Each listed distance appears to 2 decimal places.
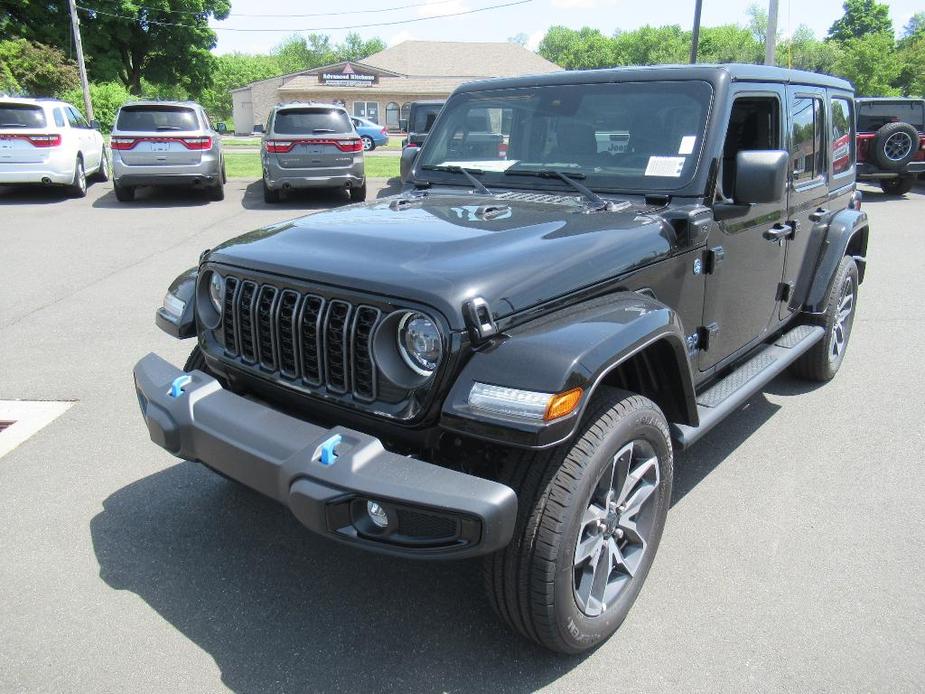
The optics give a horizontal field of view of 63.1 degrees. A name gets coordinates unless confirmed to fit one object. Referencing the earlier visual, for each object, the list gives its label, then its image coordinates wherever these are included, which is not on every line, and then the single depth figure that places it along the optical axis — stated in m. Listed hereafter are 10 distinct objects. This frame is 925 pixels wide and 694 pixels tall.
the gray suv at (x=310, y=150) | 13.19
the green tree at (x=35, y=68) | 27.50
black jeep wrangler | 2.20
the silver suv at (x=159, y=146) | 12.96
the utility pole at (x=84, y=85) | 24.81
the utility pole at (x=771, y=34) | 17.66
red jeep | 12.59
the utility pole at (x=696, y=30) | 22.47
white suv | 12.86
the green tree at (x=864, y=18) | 86.44
